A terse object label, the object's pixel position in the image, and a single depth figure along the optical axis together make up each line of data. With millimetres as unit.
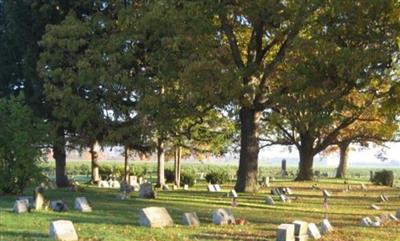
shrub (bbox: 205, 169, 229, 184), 42062
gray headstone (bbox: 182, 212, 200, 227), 14977
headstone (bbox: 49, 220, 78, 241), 11555
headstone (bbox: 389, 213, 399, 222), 18069
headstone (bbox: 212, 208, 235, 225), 15367
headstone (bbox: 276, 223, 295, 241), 12080
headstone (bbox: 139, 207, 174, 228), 14258
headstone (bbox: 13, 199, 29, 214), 16581
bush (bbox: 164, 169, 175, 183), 40438
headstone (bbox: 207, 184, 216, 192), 29977
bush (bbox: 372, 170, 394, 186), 44916
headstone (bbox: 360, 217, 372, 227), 16541
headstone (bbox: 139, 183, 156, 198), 24217
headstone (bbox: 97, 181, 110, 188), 34381
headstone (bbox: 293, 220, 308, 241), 12281
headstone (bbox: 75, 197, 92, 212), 17944
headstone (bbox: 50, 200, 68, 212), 17750
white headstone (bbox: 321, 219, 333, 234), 14367
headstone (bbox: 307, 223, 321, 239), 13138
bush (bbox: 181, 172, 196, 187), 38619
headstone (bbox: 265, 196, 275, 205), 22812
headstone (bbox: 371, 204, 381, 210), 23072
